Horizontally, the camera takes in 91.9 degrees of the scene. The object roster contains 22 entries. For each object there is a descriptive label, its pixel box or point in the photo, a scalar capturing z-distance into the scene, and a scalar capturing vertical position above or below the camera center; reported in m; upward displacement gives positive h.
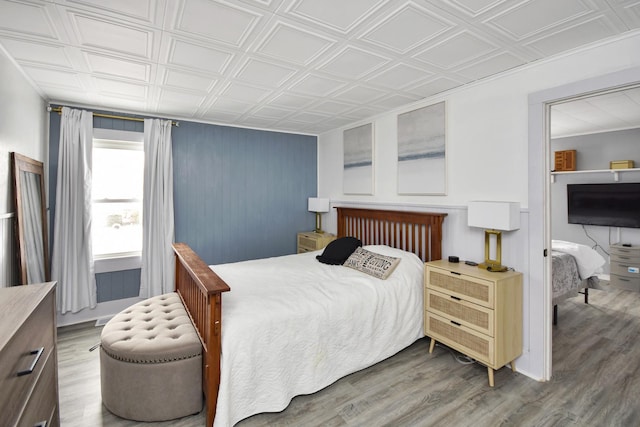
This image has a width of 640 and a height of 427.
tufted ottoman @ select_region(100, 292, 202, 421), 1.88 -1.00
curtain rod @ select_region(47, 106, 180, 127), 3.28 +1.11
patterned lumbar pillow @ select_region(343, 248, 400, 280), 2.86 -0.51
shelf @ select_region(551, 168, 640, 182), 4.58 +0.57
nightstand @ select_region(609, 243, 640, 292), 4.45 -0.86
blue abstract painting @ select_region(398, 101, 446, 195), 3.14 +0.63
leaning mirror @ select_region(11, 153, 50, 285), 2.44 -0.05
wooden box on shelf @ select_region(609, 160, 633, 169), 4.60 +0.66
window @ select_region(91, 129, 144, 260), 3.69 +0.23
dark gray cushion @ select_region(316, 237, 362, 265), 3.37 -0.45
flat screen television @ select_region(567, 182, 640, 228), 4.59 +0.06
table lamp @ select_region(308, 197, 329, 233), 4.73 +0.06
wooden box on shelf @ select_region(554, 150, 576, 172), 5.27 +0.83
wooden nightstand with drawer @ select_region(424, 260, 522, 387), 2.30 -0.82
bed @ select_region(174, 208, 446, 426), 1.86 -0.78
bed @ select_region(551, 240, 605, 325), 3.38 -0.72
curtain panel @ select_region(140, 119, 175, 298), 3.72 +0.00
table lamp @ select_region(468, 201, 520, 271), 2.39 -0.09
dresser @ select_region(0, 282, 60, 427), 0.96 -0.53
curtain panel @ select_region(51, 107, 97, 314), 3.31 -0.05
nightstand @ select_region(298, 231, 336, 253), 4.45 -0.43
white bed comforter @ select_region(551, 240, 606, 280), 3.69 -0.62
